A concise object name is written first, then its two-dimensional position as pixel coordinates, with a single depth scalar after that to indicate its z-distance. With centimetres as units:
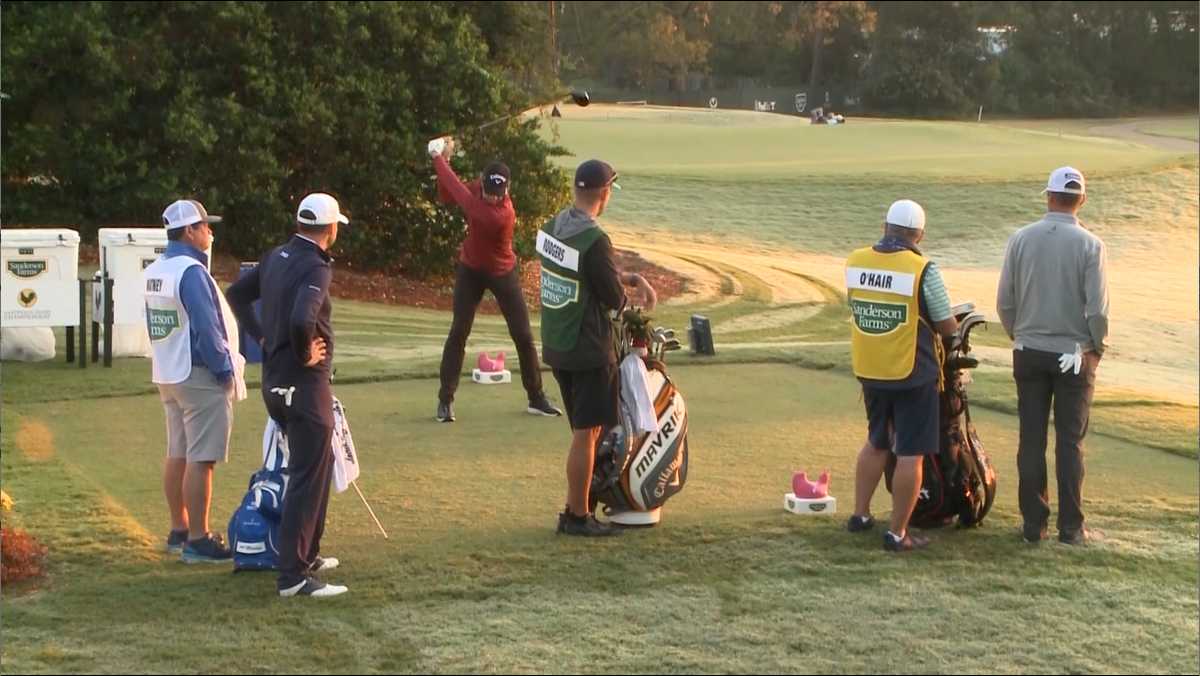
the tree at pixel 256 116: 2342
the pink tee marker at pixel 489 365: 1330
